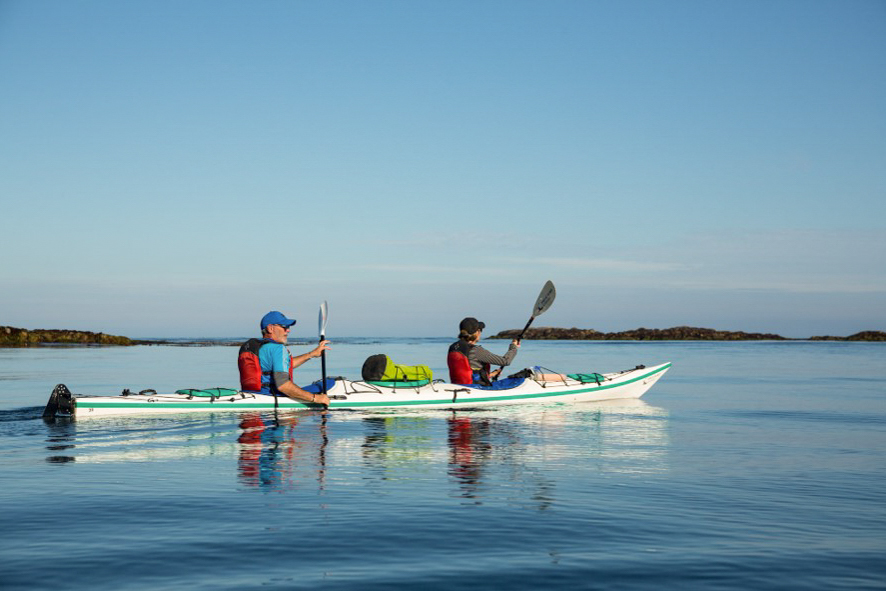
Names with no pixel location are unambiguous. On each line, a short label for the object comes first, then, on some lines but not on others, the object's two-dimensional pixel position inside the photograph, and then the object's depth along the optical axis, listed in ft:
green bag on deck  55.11
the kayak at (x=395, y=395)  47.09
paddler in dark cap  54.90
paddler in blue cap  48.37
